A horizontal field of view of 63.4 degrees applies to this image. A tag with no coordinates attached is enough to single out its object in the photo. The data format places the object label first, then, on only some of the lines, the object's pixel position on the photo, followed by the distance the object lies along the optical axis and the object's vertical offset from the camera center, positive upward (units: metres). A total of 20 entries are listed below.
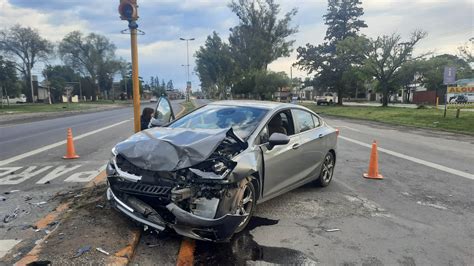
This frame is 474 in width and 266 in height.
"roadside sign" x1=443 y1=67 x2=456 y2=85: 21.89 +0.57
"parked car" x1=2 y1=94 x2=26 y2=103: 84.43 -3.89
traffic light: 6.00 +1.16
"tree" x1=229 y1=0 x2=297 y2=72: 55.88 +7.71
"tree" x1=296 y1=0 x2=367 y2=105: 55.03 +4.64
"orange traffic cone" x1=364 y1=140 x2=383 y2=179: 7.89 -1.73
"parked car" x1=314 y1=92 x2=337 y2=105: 59.34 -2.29
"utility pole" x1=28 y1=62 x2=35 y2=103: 77.75 -0.63
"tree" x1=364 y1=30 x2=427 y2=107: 44.38 +3.03
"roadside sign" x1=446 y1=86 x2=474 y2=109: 22.88 -0.76
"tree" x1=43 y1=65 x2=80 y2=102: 101.56 +2.44
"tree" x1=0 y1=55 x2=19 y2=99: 49.69 +0.62
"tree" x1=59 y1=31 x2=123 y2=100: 94.12 +6.91
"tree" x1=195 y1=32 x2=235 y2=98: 66.44 +4.25
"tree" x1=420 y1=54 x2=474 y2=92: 45.38 +1.90
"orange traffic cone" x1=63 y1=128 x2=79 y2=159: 9.46 -1.66
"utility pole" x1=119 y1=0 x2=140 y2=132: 6.02 +0.75
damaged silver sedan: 3.94 -0.97
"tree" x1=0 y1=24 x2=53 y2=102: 70.81 +6.90
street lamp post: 58.76 -0.21
